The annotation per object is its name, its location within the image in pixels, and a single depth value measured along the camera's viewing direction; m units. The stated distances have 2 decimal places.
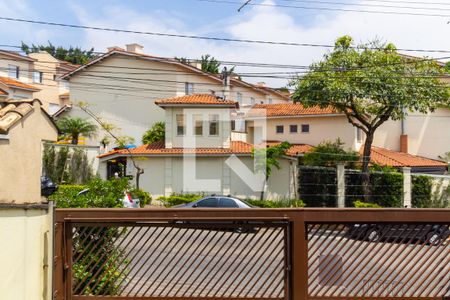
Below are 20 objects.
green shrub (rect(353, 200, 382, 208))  21.11
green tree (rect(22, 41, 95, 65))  58.91
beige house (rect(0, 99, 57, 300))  3.65
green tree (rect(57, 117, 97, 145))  28.95
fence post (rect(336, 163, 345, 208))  22.69
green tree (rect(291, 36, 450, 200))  21.67
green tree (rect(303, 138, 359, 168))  24.45
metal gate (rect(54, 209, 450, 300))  4.07
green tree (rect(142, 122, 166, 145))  30.64
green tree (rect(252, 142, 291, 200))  24.11
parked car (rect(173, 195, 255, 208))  19.00
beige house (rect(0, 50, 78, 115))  36.41
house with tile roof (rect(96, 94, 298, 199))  25.34
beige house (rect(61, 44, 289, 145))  34.59
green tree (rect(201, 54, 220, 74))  50.78
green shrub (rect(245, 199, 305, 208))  22.51
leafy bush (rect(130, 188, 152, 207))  23.59
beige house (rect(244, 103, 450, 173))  29.62
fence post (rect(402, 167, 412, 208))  21.92
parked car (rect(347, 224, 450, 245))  4.21
